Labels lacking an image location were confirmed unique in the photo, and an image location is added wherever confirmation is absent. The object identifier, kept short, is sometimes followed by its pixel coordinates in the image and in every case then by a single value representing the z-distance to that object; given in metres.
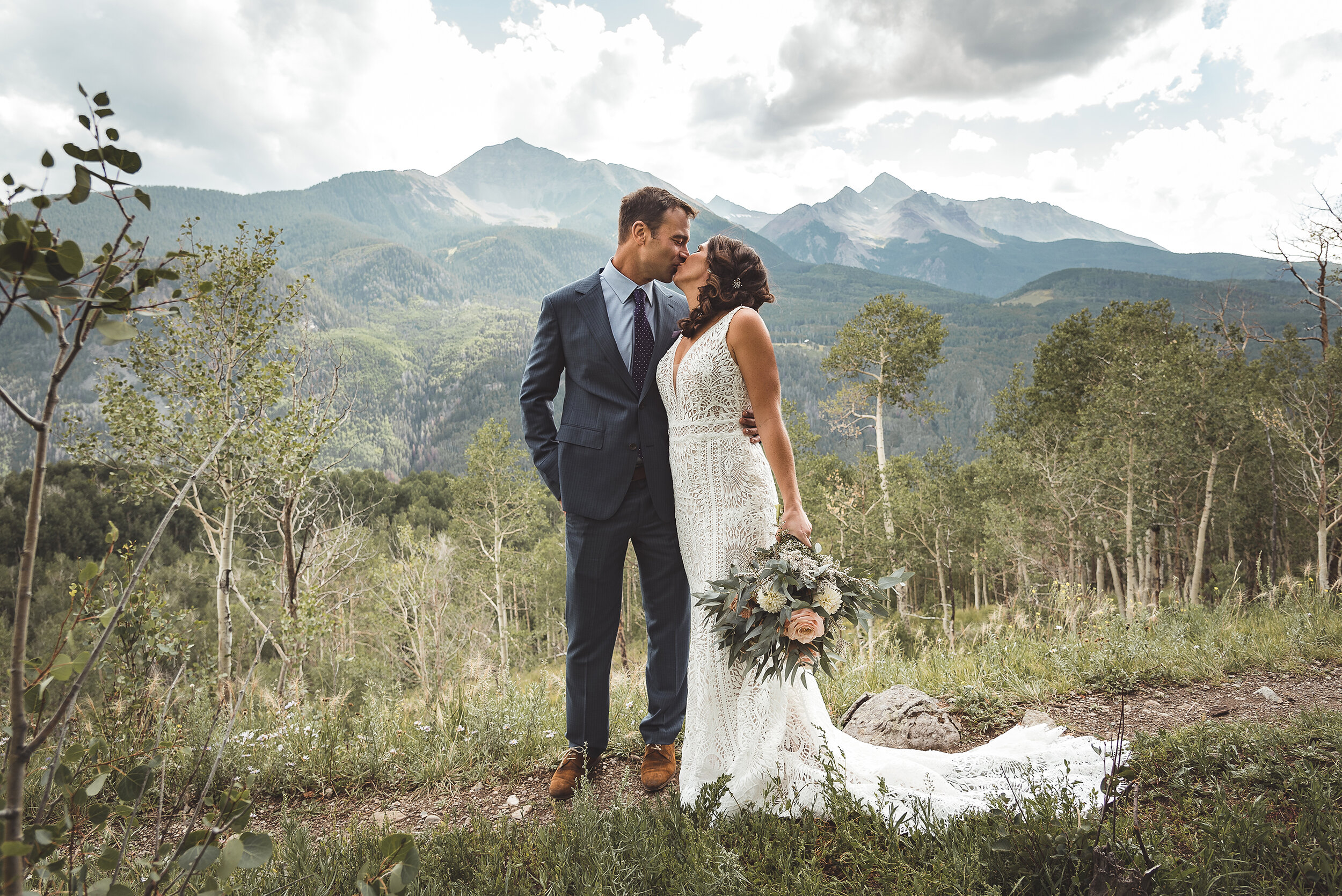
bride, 3.00
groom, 3.40
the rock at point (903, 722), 3.61
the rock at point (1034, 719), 3.71
